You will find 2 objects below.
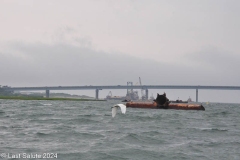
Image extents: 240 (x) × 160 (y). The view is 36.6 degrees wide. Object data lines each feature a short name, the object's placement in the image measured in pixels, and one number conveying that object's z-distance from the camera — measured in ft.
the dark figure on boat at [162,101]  264.31
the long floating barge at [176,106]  266.57
